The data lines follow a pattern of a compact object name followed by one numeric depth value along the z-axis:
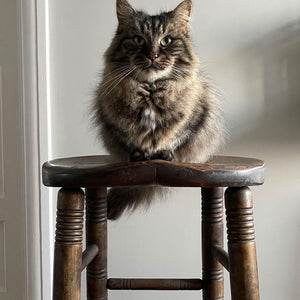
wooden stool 0.69
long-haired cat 0.75
